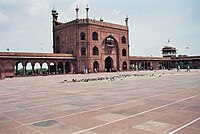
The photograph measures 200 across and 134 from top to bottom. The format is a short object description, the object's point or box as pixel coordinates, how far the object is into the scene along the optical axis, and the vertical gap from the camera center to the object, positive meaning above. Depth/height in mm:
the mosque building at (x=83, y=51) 36062 +4210
